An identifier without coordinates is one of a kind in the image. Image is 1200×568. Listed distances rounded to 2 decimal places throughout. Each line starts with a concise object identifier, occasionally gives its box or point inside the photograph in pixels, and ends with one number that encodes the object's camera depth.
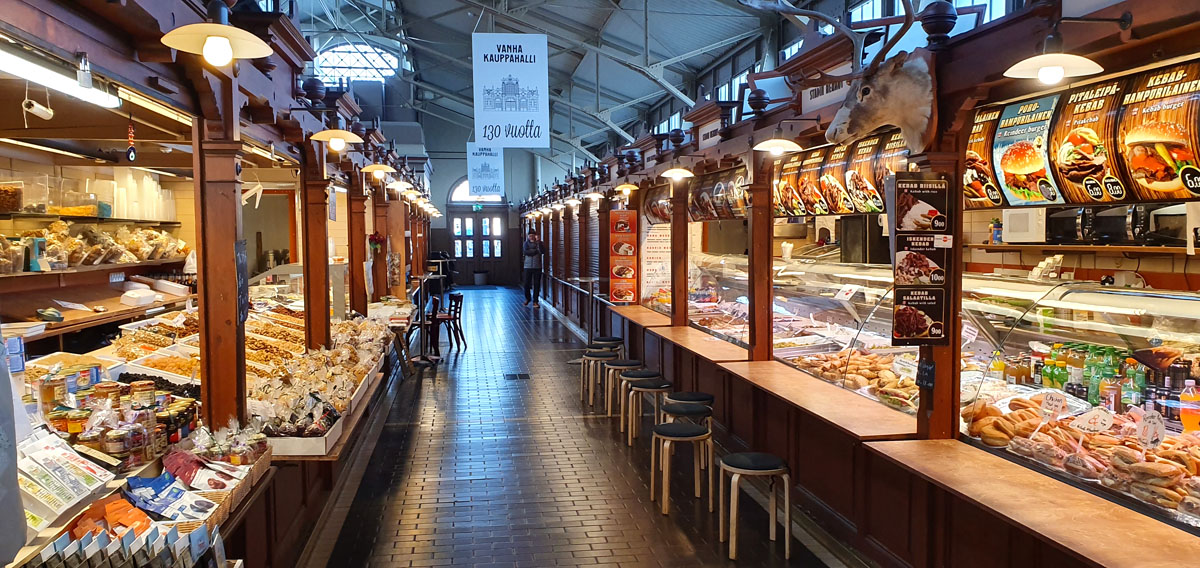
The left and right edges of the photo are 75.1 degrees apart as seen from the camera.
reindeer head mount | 3.83
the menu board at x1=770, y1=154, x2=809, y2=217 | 5.98
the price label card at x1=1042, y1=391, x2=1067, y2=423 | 3.70
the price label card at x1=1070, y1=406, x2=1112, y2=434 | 3.48
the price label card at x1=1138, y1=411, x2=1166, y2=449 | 3.23
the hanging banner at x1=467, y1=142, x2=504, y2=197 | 16.77
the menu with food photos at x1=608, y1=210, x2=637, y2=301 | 10.45
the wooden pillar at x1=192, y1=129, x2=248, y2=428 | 3.94
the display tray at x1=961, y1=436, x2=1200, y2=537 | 2.83
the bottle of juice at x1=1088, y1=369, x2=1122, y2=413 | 3.55
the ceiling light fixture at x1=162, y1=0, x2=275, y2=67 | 2.93
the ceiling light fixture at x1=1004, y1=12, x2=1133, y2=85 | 2.88
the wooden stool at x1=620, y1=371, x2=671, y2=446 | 6.88
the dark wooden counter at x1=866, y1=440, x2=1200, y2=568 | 2.64
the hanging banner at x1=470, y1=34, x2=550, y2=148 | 10.12
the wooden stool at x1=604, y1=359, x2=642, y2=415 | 7.91
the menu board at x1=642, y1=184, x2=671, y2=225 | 9.64
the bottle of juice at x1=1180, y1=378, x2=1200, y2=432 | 3.21
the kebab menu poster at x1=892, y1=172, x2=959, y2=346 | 3.84
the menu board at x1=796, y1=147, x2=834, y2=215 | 5.63
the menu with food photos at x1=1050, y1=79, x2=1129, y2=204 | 3.17
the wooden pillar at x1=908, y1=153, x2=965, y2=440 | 3.98
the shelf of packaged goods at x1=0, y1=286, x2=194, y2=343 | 6.72
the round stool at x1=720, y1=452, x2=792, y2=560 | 4.53
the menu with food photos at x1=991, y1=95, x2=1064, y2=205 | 3.49
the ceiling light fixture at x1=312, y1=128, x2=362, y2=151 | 5.54
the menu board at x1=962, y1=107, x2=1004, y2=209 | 3.83
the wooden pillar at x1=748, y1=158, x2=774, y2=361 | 6.25
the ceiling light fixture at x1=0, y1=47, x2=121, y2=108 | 2.53
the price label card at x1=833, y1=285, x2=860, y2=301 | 6.05
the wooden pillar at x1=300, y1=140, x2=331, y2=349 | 6.54
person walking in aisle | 20.72
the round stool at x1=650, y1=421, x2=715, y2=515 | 5.27
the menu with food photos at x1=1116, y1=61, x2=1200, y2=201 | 2.85
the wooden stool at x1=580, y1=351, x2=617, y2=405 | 8.66
